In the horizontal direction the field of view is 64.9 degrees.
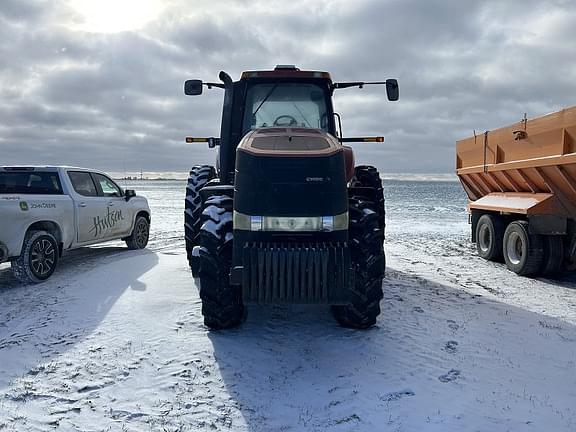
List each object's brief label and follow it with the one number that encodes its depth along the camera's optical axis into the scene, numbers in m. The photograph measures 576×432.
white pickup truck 7.05
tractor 4.29
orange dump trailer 7.28
